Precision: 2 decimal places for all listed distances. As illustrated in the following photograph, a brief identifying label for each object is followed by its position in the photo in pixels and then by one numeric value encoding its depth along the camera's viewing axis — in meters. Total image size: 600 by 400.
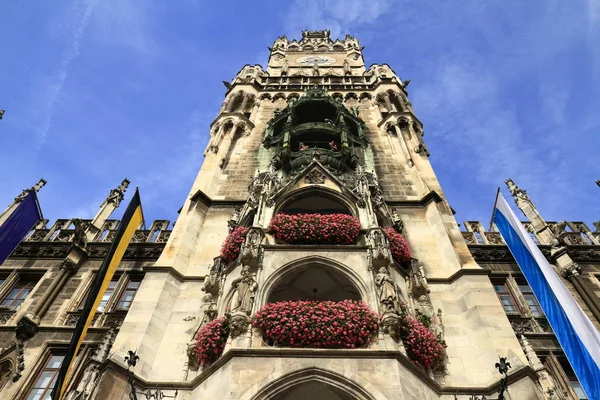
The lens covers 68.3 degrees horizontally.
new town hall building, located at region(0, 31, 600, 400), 10.30
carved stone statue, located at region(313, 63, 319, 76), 34.03
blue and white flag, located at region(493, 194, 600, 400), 11.11
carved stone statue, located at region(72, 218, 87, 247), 17.64
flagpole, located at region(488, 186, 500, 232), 17.31
